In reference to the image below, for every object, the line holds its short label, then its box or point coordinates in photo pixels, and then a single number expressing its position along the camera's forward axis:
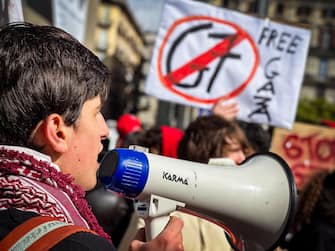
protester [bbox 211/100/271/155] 3.05
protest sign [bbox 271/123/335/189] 5.17
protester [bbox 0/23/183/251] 1.02
